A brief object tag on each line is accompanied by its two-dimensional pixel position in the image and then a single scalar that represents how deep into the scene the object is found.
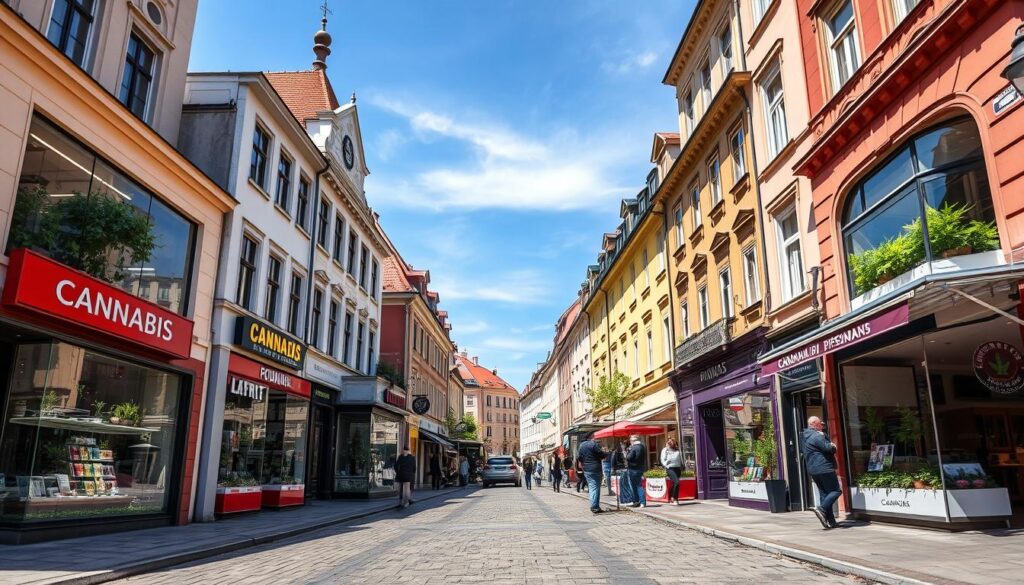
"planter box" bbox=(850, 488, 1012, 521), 9.08
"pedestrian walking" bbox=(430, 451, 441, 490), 36.72
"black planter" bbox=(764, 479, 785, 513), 13.70
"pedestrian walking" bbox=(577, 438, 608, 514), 16.14
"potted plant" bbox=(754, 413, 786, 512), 13.72
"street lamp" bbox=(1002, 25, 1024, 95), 6.04
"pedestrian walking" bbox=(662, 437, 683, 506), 18.03
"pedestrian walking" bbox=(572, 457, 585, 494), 28.44
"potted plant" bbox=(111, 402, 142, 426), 11.70
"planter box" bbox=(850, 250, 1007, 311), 8.55
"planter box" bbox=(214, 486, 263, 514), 14.82
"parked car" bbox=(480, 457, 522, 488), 39.31
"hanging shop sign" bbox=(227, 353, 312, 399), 15.65
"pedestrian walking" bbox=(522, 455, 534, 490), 36.12
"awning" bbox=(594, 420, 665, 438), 22.98
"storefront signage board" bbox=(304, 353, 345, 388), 21.34
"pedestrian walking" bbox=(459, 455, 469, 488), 41.74
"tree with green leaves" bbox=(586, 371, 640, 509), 29.83
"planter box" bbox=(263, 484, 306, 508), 17.77
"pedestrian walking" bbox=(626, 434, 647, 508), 17.14
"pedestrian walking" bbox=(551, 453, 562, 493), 32.34
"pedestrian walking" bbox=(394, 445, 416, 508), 19.31
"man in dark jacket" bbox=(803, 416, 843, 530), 10.23
